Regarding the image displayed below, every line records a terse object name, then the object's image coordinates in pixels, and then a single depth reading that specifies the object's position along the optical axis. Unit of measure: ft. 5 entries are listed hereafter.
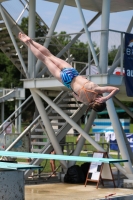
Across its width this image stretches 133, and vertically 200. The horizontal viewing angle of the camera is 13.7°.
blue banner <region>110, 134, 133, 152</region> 103.26
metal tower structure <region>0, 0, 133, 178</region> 55.98
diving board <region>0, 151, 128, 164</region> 37.47
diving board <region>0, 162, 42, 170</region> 37.14
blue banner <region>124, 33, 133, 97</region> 57.16
